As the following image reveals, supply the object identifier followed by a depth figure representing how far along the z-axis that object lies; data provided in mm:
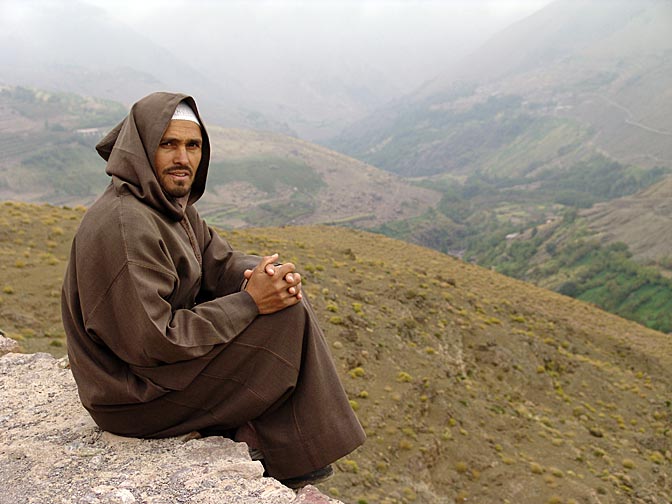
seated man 3377
